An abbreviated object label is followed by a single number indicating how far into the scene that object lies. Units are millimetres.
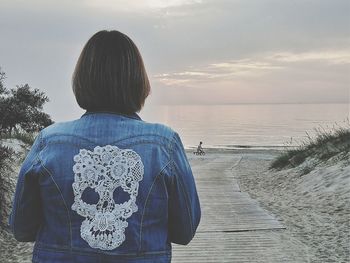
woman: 1562
